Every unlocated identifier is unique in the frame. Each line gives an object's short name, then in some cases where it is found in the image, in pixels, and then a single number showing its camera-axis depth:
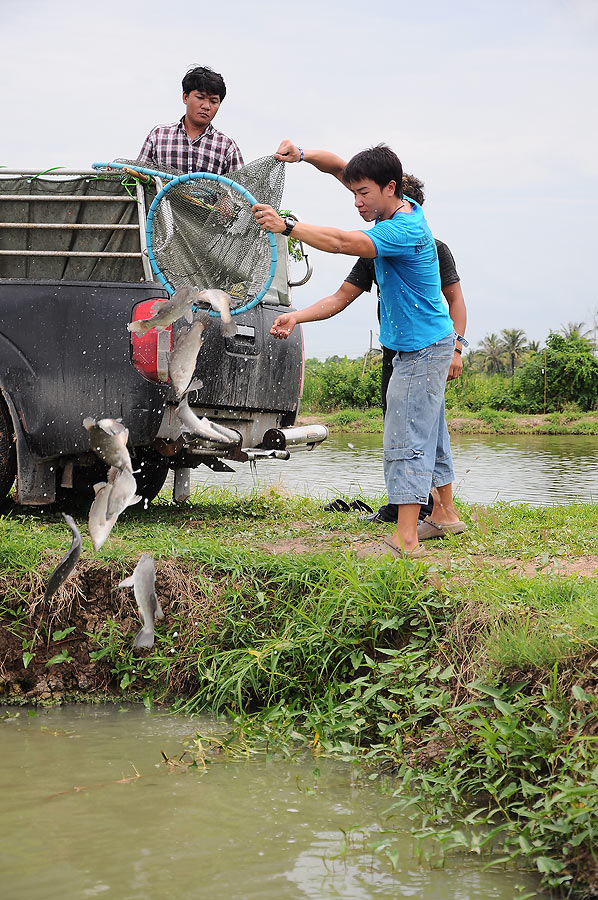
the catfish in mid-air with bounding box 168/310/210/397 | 4.64
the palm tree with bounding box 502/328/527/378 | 68.00
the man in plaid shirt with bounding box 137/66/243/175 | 6.17
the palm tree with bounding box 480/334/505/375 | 68.56
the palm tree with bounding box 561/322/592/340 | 35.90
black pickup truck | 5.54
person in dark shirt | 5.46
